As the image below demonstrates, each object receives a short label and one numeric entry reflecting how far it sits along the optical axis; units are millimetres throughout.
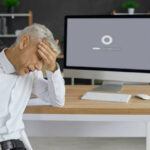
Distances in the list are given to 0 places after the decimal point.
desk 2765
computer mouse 2974
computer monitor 3046
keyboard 2931
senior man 2558
